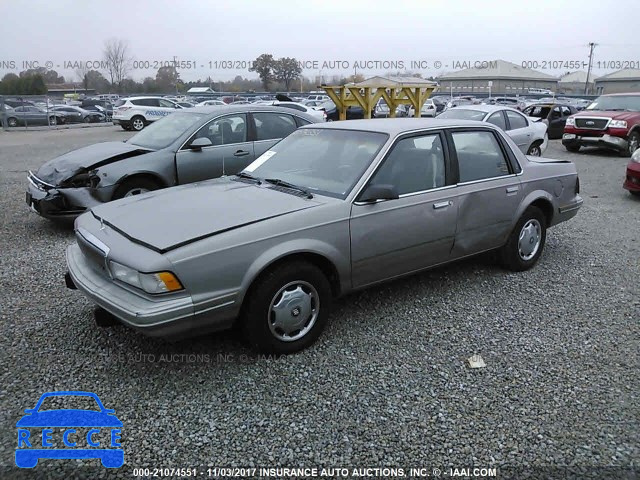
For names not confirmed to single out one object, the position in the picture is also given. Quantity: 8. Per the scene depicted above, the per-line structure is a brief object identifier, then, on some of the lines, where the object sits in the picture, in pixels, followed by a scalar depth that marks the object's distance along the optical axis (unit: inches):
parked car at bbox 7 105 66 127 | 973.2
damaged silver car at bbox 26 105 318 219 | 239.9
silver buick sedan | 118.9
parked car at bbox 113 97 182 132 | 897.5
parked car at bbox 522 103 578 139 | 717.3
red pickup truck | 543.8
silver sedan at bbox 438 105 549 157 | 424.5
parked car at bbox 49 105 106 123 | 1123.3
